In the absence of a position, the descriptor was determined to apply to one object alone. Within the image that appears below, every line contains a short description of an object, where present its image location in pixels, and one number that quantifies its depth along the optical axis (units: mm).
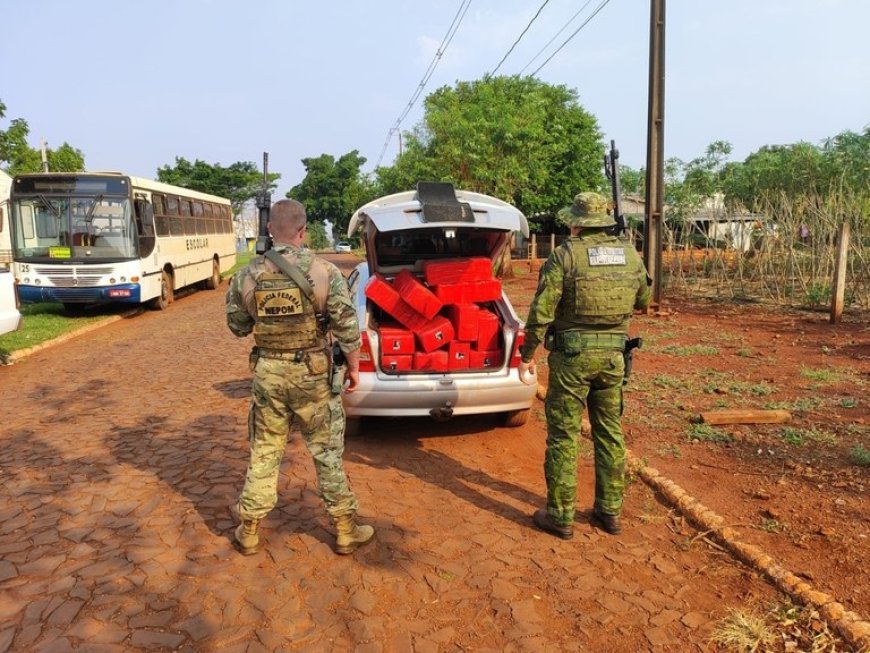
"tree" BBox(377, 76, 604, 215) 17797
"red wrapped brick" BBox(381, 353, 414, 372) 4891
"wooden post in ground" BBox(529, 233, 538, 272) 26719
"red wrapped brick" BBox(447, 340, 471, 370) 5035
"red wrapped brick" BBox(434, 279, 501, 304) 5062
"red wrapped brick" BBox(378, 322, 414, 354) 4910
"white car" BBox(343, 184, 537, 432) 4723
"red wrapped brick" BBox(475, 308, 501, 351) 5086
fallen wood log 5152
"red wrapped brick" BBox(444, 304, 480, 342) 5008
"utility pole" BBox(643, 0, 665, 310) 10500
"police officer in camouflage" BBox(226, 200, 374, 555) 3107
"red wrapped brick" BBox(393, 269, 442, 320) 4992
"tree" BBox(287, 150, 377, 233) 61875
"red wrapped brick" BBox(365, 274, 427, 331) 5027
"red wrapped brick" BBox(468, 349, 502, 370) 5074
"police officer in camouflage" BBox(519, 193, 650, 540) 3393
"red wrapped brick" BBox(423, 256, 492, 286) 5117
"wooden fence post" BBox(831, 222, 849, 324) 9578
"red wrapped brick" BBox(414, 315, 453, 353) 4948
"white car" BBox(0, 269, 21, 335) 7586
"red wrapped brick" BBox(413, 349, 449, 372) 4922
